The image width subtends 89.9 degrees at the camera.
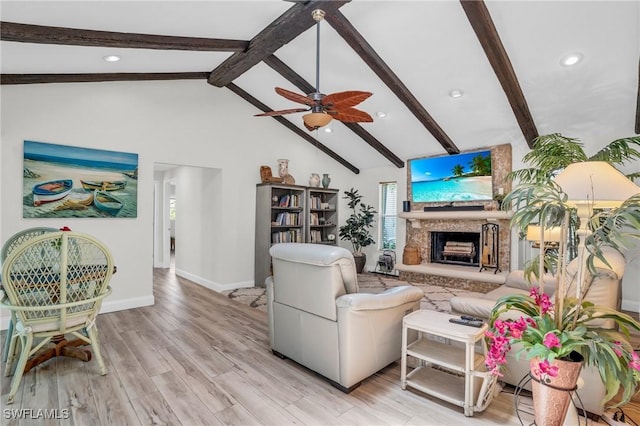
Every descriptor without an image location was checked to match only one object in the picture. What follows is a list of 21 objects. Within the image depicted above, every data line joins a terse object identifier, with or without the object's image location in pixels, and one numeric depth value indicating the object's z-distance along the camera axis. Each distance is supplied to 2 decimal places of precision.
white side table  2.03
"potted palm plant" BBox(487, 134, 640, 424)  1.41
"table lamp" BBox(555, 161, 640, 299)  1.92
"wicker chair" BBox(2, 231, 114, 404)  2.16
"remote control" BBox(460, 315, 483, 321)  2.25
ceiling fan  2.85
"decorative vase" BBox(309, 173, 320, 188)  6.39
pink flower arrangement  1.39
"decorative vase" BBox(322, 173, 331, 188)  6.54
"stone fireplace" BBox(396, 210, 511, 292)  5.41
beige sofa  2.00
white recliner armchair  2.27
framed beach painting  3.56
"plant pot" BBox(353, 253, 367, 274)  6.77
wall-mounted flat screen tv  5.59
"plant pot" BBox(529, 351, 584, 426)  1.49
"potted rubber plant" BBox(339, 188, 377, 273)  6.81
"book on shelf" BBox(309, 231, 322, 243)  6.49
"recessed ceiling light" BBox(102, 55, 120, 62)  3.37
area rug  4.51
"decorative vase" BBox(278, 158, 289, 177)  5.84
